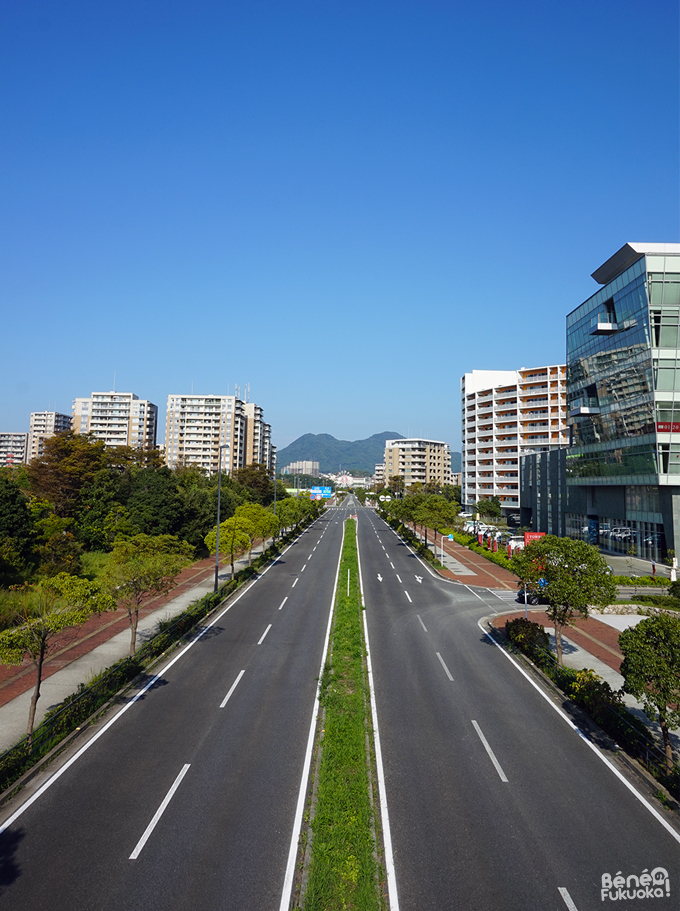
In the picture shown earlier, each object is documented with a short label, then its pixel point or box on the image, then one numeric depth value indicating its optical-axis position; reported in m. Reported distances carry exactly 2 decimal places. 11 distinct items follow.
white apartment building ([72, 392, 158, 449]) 162.62
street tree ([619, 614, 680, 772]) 13.16
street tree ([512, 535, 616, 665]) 21.59
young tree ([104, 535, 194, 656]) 22.64
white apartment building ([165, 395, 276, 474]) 164.12
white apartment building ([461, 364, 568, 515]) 111.31
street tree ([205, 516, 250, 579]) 40.06
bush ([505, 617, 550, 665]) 22.83
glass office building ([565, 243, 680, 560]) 48.66
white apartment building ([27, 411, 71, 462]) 190.27
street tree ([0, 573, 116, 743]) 15.31
